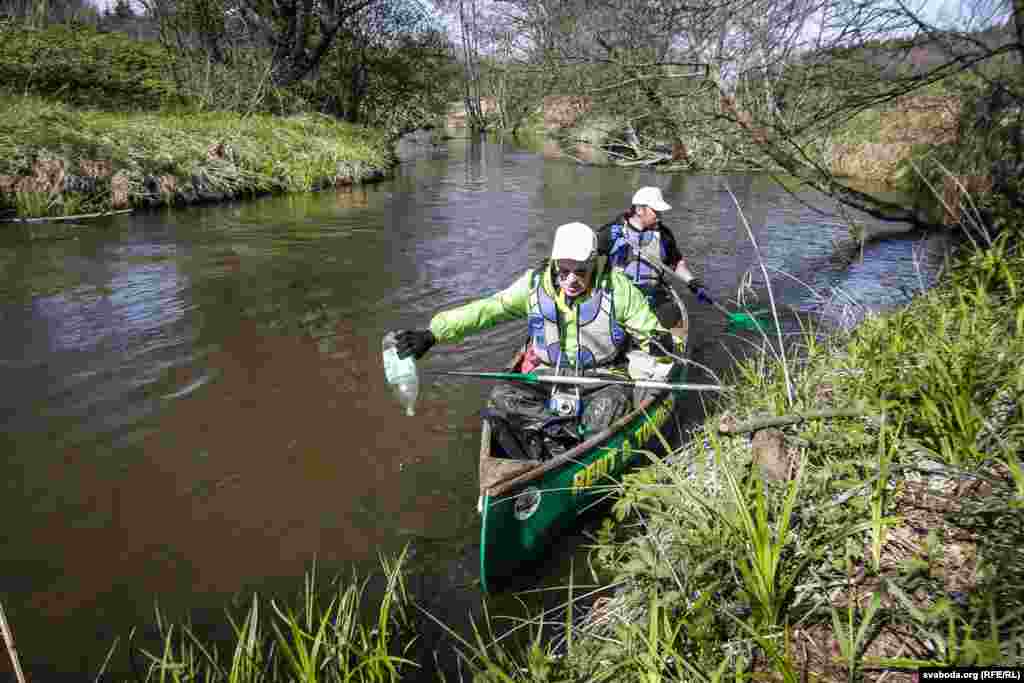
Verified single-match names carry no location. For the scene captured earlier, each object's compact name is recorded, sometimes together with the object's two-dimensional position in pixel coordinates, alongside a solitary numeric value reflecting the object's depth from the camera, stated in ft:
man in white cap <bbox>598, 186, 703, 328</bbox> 22.25
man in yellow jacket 13.71
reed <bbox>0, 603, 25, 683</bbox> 4.67
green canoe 10.47
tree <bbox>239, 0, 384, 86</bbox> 65.26
